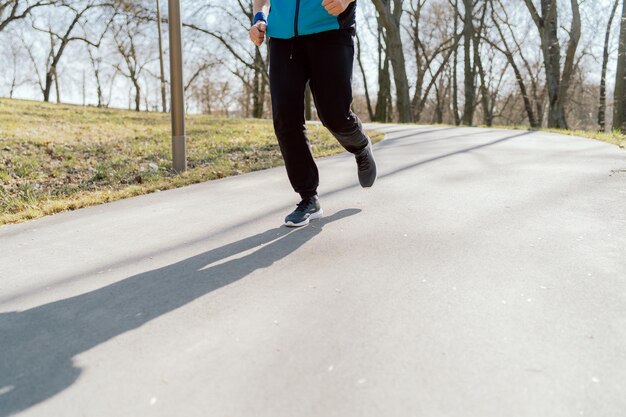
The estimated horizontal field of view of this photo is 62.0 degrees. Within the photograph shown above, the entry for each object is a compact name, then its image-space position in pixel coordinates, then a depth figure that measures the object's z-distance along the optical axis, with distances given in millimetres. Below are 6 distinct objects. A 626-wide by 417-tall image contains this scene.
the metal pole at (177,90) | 5570
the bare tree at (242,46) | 27250
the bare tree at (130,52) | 29453
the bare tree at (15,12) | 30203
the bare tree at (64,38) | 33541
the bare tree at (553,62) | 17172
